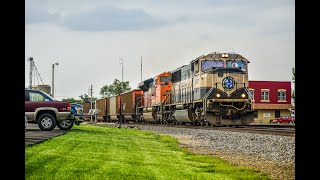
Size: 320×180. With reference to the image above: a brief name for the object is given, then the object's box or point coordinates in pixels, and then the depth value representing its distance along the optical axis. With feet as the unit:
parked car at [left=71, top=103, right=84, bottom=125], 90.17
